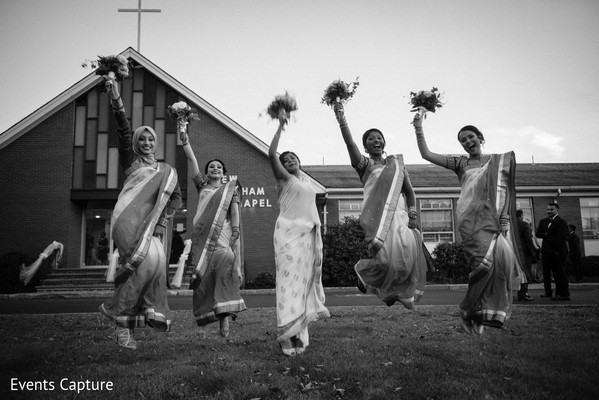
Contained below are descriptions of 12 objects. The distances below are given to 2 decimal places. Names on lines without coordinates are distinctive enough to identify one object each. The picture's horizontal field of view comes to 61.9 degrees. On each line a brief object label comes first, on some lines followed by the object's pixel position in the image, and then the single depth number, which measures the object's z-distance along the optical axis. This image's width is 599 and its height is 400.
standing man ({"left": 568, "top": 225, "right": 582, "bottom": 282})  13.73
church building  20.52
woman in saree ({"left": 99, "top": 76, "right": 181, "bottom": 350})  5.20
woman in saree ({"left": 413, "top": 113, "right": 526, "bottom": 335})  5.54
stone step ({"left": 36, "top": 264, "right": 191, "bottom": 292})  17.97
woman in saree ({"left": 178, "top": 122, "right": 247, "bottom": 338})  6.34
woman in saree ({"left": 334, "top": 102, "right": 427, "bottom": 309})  5.80
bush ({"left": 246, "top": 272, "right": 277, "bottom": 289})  19.02
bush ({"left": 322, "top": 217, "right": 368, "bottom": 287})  18.06
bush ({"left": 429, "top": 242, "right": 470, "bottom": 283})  21.00
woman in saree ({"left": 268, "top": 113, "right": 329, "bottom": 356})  5.24
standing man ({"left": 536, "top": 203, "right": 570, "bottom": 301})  10.91
